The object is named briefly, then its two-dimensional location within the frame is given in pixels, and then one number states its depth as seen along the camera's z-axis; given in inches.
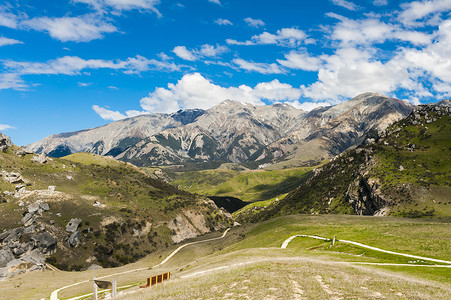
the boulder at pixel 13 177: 5427.2
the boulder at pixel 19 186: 5315.0
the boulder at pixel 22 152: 6999.0
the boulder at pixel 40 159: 7003.0
